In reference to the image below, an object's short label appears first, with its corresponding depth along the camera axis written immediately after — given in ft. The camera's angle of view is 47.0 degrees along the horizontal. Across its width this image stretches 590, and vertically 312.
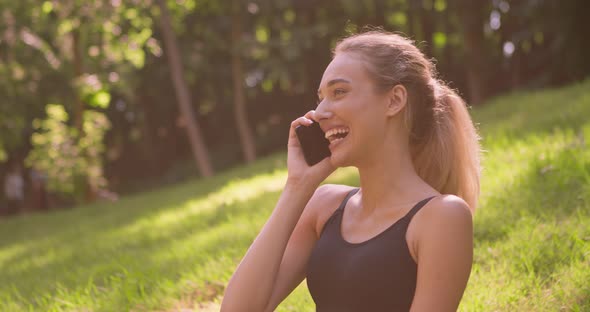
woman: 8.78
